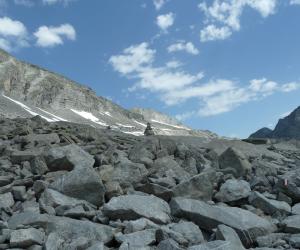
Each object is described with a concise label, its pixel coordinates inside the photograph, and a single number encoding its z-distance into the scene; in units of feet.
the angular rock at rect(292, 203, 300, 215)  31.41
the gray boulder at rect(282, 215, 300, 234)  27.40
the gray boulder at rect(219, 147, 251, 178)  41.32
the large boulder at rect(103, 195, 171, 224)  26.91
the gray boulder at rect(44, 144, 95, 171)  35.06
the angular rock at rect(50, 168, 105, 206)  29.50
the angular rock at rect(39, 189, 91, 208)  27.89
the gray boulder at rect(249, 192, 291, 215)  31.71
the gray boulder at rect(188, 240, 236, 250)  21.53
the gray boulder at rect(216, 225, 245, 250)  23.36
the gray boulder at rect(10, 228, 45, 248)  22.77
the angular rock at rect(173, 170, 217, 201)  31.63
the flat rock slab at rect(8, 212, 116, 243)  24.04
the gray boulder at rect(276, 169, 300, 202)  34.83
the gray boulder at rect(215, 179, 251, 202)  33.27
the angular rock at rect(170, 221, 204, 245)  24.55
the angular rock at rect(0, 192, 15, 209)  29.18
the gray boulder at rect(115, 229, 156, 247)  23.12
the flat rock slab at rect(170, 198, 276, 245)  26.43
